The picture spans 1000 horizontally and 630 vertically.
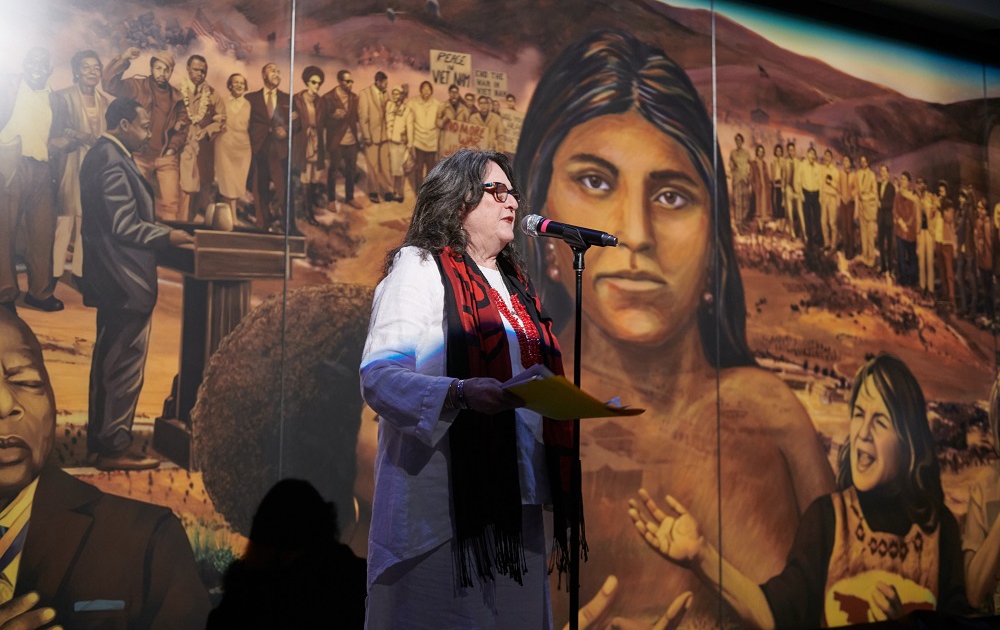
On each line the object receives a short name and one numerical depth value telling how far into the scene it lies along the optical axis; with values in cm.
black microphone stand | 220
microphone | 234
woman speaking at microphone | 217
